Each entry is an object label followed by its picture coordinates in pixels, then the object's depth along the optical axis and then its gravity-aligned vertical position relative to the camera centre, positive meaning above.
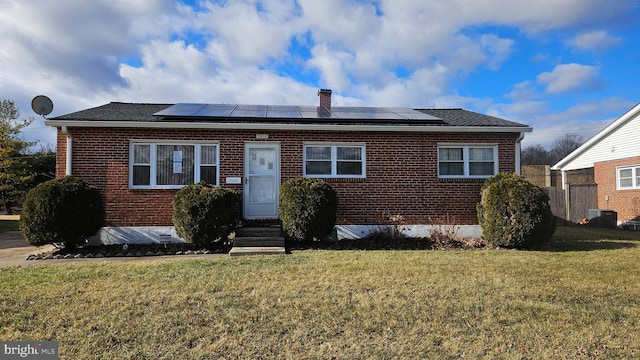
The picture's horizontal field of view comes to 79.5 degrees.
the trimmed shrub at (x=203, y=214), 9.05 -0.50
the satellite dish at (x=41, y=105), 11.79 +2.71
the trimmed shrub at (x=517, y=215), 9.02 -0.52
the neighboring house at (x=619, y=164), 15.90 +1.32
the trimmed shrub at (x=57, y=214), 8.73 -0.49
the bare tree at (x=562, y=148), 53.47 +6.75
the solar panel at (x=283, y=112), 11.40 +2.59
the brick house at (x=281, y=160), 10.30 +0.92
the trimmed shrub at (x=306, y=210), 9.40 -0.42
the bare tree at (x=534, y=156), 51.28 +5.27
